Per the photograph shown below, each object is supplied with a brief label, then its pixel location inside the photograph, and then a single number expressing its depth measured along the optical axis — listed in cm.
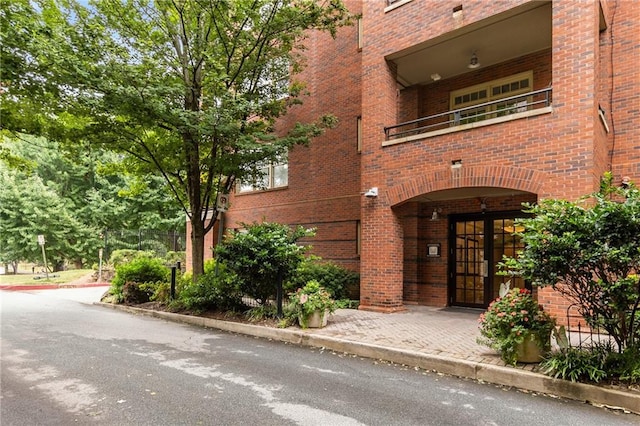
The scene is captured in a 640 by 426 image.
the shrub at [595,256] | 430
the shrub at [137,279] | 1188
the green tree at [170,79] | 819
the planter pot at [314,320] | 759
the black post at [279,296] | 827
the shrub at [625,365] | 427
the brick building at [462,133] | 730
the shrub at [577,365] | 444
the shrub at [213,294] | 922
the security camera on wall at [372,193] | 976
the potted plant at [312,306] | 758
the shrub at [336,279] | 1116
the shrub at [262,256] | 827
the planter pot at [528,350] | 514
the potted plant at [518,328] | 514
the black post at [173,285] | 1098
